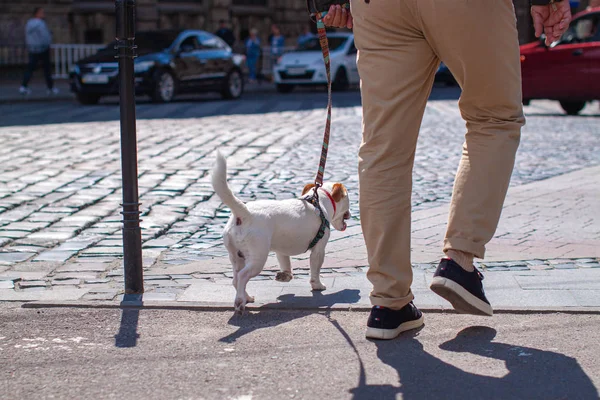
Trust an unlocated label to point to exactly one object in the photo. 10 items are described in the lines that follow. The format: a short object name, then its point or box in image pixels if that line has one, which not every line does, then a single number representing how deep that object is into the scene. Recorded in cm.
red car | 1645
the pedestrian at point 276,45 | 3112
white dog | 420
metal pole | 450
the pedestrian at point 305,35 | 2966
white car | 2477
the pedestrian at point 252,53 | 2955
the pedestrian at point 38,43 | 2302
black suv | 1958
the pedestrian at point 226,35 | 2919
